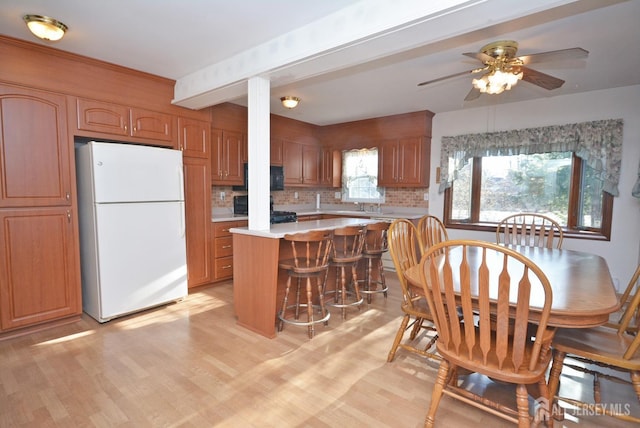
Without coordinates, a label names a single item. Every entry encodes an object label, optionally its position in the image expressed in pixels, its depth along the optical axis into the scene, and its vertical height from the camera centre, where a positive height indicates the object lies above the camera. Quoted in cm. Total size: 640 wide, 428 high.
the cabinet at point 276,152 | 512 +67
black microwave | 499 +25
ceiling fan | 235 +94
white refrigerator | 289 -34
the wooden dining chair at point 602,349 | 148 -75
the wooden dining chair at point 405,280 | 210 -56
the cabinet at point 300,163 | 541 +53
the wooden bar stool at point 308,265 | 259 -61
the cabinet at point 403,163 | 485 +49
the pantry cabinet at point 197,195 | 372 -4
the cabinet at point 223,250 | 406 -74
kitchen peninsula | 263 -70
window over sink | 561 +31
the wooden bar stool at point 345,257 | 298 -60
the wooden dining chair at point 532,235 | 290 -40
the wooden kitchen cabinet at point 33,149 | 257 +35
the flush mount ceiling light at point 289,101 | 382 +110
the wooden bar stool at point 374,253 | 338 -63
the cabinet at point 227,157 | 425 +49
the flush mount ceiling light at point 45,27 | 220 +115
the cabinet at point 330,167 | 593 +50
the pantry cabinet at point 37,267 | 261 -66
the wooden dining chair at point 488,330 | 134 -61
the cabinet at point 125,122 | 296 +70
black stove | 449 -28
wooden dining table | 135 -47
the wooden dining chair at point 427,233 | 278 -34
